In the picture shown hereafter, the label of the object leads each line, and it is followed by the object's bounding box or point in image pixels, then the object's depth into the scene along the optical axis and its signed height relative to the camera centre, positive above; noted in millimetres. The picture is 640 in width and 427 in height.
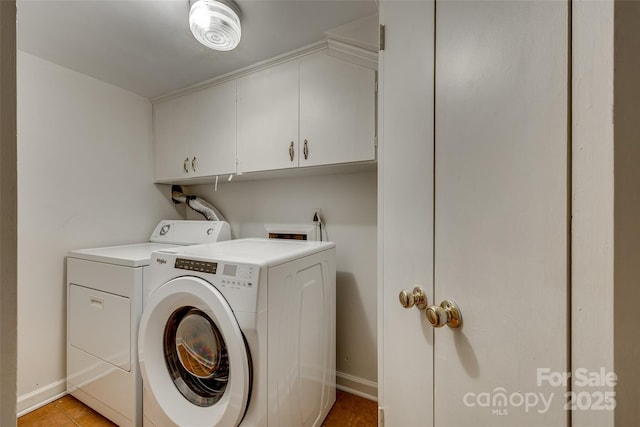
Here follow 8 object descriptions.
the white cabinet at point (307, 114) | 1353 +588
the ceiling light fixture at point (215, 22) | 1097 +868
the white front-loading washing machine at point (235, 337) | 972 -562
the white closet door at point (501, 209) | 441 +11
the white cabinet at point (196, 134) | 1776 +598
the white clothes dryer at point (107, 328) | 1320 -670
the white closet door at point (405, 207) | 687 +20
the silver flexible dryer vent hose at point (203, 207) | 2150 +45
